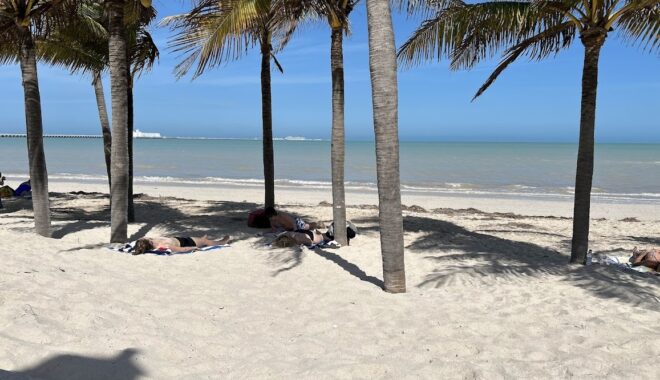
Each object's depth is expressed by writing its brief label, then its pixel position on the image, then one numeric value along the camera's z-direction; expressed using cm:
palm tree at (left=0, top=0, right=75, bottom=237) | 739
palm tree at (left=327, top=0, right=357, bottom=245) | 724
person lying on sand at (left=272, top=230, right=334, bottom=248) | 766
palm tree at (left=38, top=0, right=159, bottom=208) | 918
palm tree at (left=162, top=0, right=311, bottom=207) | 623
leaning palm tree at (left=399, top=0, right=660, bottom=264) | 618
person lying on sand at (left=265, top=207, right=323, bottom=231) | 894
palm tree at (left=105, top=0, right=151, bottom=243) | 706
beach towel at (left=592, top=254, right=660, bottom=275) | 639
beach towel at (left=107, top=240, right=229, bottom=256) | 693
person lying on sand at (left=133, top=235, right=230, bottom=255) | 686
